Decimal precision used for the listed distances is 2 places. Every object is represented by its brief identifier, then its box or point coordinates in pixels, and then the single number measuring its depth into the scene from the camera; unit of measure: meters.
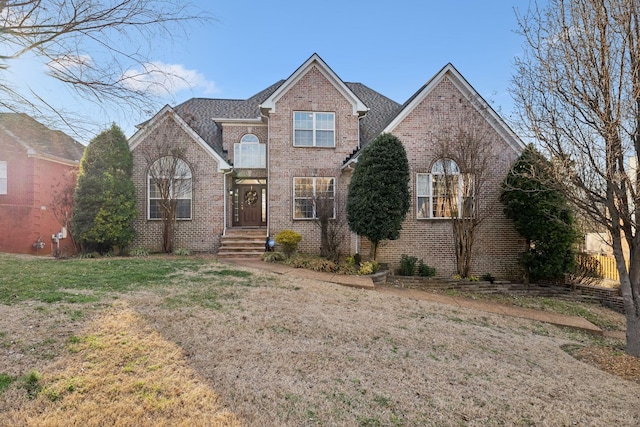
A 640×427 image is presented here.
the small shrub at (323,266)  10.33
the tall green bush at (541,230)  10.56
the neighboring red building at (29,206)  14.51
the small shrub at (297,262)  10.63
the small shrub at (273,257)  11.42
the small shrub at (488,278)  11.84
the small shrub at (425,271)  11.88
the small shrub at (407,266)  11.80
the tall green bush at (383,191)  10.27
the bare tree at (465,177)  11.09
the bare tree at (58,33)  3.32
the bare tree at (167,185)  12.63
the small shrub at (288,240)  12.14
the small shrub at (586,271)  11.43
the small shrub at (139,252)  11.84
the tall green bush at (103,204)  11.23
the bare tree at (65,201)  11.94
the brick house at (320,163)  12.37
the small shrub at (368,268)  10.36
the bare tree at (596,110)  5.06
